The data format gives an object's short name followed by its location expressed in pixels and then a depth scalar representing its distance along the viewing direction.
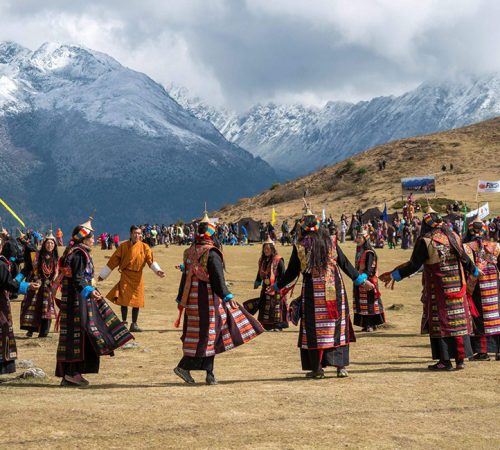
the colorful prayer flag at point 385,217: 48.89
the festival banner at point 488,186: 47.05
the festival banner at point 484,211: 39.49
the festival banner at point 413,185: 58.19
